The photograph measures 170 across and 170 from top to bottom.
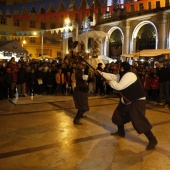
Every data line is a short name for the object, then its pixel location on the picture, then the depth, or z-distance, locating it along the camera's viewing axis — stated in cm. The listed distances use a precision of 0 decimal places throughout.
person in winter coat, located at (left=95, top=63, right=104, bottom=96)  1349
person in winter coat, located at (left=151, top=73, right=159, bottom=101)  1170
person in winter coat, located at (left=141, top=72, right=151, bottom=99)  1203
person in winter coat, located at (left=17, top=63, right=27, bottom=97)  1200
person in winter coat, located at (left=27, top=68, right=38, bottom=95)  1278
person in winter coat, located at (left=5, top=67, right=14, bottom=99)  1141
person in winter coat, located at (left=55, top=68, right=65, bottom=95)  1293
